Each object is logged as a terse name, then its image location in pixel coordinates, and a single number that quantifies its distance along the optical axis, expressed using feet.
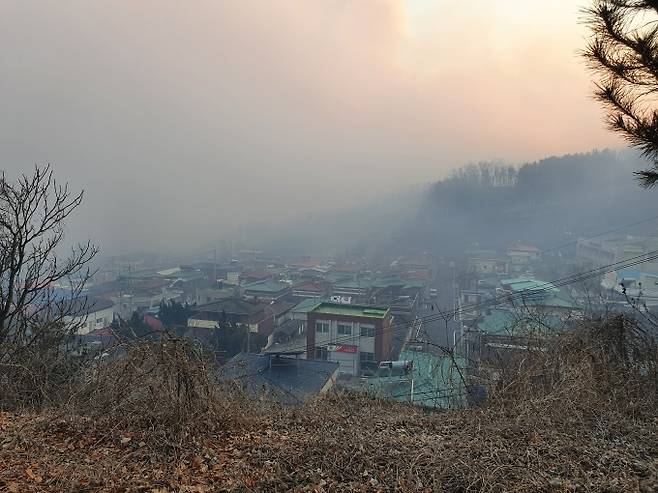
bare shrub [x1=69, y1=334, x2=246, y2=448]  10.58
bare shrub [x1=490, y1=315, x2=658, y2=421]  12.12
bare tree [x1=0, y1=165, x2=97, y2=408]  17.84
